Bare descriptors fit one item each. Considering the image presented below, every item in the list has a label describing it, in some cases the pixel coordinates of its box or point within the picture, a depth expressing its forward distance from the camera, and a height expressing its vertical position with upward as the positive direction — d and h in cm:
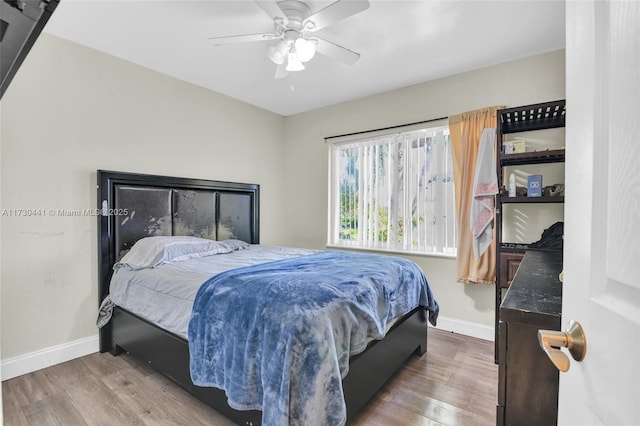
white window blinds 322 +20
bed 174 -44
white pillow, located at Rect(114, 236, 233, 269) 246 -37
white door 40 +0
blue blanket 131 -62
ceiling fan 177 +119
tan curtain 286 +29
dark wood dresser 82 -44
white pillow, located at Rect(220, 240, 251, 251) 322 -39
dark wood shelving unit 239 +43
